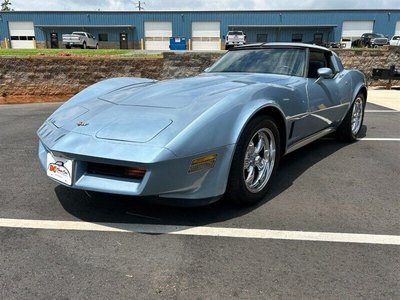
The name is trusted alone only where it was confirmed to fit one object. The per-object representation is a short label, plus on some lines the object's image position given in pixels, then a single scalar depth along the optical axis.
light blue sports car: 2.69
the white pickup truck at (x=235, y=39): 43.50
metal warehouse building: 52.81
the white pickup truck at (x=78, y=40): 42.16
